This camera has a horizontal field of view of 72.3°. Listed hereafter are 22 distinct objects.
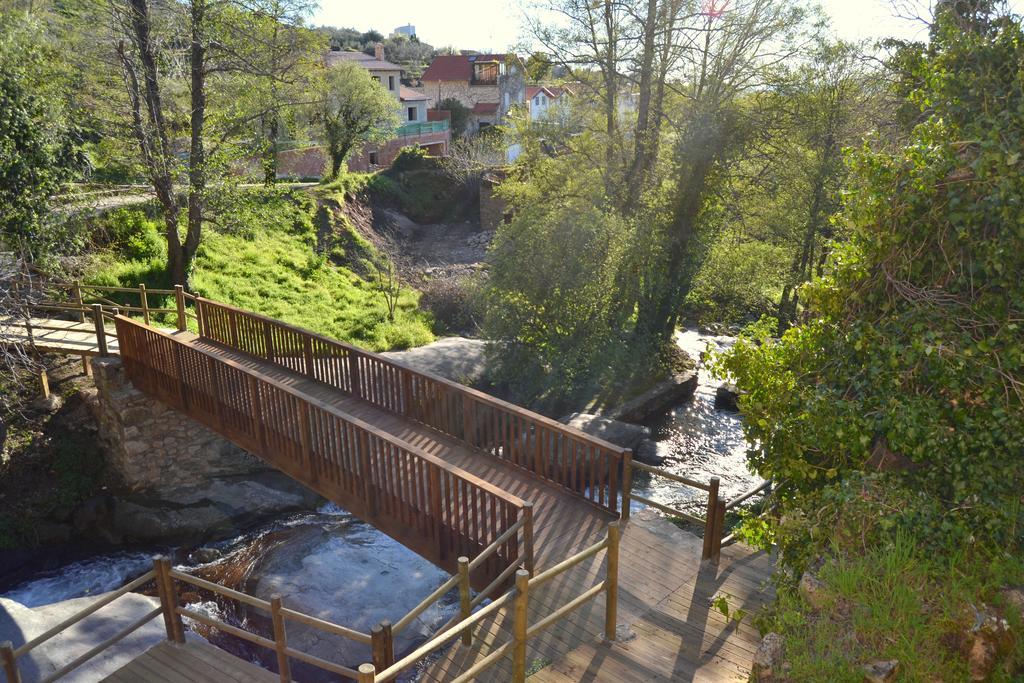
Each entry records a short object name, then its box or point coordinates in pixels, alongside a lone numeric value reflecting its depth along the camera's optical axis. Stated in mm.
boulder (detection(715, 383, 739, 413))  17906
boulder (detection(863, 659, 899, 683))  4488
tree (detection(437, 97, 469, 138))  53962
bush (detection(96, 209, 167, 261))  19312
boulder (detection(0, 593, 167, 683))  7867
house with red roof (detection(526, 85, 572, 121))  60019
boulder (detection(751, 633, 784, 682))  4871
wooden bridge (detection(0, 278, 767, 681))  6062
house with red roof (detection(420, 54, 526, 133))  62562
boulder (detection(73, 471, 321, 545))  12789
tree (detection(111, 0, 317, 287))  16078
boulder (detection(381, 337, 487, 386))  16781
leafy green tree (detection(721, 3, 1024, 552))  4938
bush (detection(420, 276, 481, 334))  22500
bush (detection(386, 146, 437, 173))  38906
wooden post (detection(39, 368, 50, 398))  13547
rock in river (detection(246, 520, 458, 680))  9859
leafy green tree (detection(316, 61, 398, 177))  33562
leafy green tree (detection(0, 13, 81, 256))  13461
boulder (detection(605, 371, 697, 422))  16875
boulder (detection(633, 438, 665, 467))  14664
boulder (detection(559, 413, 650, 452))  14258
